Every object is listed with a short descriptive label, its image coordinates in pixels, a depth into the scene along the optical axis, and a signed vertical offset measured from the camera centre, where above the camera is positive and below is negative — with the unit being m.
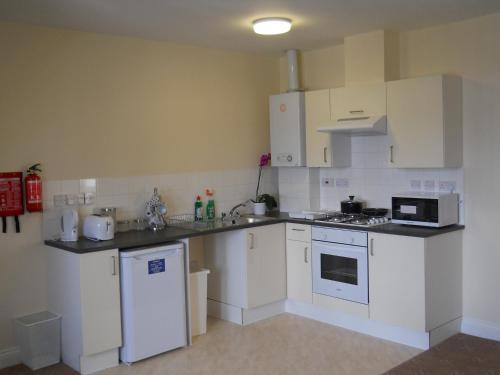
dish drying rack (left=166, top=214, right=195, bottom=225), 4.70 -0.43
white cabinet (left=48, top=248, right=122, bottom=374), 3.61 -0.93
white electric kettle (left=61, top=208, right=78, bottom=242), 3.86 -0.38
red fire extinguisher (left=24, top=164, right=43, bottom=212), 3.85 -0.11
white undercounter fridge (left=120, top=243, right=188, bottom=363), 3.80 -0.94
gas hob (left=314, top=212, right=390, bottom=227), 4.40 -0.45
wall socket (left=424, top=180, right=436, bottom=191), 4.43 -0.17
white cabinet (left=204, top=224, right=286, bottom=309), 4.61 -0.85
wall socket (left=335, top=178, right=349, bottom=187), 5.05 -0.15
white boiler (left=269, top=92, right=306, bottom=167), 4.96 +0.36
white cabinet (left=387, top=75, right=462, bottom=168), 4.06 +0.33
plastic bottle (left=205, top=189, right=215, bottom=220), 4.95 -0.34
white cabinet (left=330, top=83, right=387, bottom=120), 4.39 +0.55
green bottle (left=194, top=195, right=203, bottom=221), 4.87 -0.36
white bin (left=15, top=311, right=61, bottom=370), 3.79 -1.18
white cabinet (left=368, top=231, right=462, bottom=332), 3.94 -0.87
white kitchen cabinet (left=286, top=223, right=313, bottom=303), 4.71 -0.85
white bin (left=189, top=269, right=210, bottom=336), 4.36 -1.06
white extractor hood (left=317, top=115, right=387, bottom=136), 4.27 +0.33
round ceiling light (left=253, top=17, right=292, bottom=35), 3.98 +1.07
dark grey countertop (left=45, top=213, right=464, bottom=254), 3.72 -0.49
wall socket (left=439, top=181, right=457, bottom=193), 4.31 -0.17
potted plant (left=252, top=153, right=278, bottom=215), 5.18 -0.31
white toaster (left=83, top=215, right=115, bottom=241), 3.87 -0.40
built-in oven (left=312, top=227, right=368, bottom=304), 4.30 -0.80
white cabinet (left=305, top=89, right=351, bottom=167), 4.79 +0.25
